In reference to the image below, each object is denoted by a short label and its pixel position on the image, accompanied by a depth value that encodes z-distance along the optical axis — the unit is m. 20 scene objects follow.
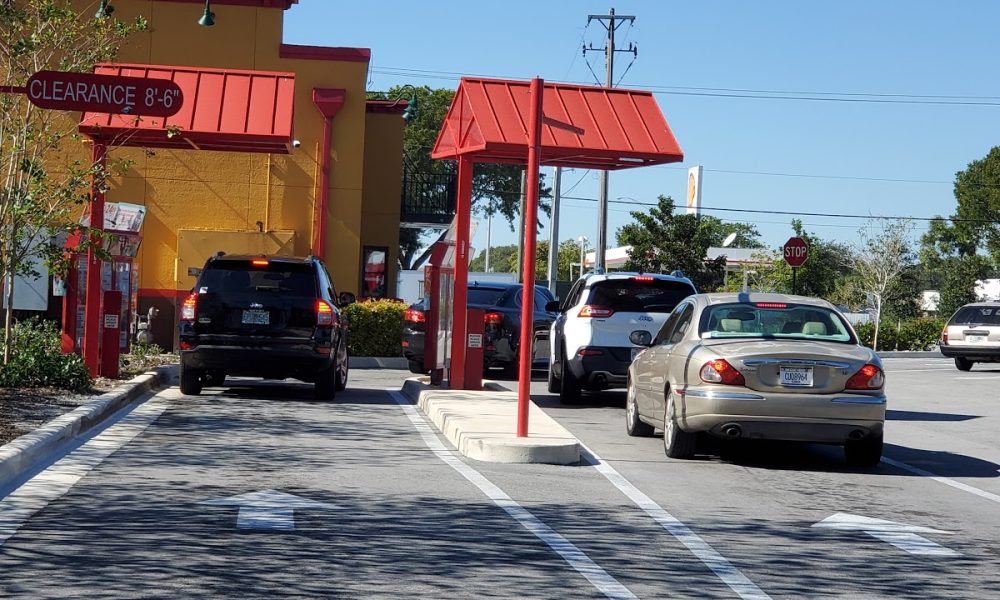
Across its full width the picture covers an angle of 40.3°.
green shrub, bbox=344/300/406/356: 26.61
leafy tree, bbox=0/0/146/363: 15.43
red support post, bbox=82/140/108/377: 17.31
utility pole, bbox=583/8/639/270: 40.66
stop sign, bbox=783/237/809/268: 31.36
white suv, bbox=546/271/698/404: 17.11
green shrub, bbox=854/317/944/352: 44.00
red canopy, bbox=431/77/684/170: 16.92
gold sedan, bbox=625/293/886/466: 11.40
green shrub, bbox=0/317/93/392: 15.11
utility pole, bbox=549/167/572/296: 44.75
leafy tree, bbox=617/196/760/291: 44.59
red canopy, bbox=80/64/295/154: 17.80
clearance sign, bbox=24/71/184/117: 12.35
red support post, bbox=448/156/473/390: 18.06
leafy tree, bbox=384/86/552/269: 59.84
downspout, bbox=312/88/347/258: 29.20
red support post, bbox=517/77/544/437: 12.25
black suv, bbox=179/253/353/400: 16.50
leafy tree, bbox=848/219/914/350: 58.59
